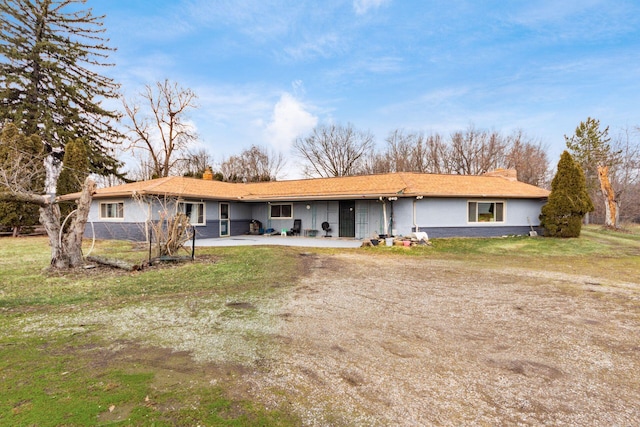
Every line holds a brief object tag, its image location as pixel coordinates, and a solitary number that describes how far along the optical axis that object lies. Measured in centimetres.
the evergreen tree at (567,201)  1548
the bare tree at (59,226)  799
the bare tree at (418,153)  3459
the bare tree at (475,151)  3306
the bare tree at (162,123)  2841
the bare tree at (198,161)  3384
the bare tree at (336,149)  3684
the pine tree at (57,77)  2205
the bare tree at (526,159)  3167
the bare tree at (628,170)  2502
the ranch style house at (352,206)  1538
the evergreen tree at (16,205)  1738
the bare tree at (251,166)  3712
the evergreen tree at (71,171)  1923
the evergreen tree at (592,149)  2455
